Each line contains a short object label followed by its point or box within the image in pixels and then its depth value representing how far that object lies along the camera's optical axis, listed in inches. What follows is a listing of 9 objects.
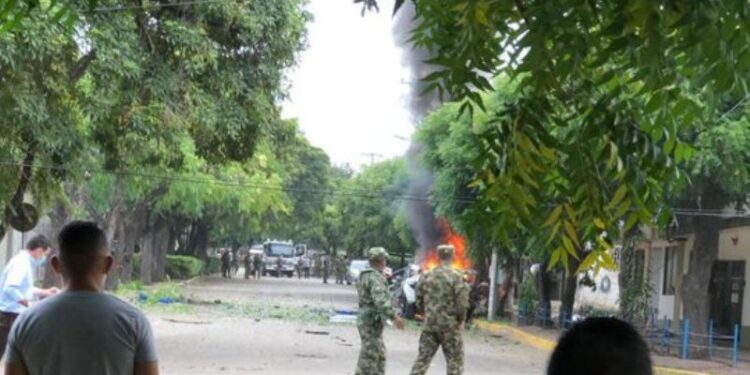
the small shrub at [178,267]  1959.9
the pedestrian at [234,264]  2708.9
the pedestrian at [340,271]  2377.6
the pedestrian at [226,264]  2330.2
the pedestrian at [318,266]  2718.5
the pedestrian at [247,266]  2295.6
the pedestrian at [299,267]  2564.5
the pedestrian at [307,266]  2688.7
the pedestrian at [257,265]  2411.4
